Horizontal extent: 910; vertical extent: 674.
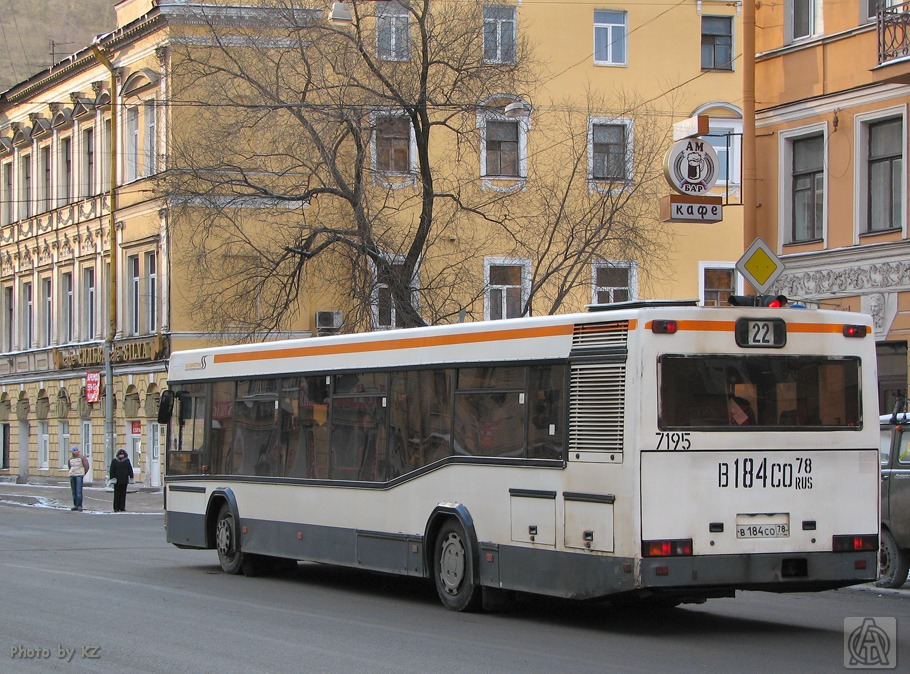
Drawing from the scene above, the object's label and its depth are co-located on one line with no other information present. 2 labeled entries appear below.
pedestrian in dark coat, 35.19
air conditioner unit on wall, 41.19
